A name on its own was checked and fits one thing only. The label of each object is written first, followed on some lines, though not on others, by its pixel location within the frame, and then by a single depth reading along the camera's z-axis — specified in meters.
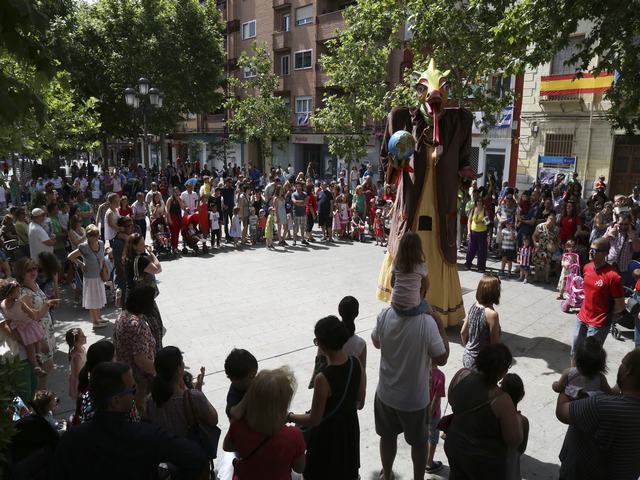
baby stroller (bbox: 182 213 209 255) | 12.16
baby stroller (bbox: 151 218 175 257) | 11.58
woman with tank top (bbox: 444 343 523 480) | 2.90
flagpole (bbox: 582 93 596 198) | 18.19
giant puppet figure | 6.80
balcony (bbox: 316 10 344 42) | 28.94
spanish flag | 17.84
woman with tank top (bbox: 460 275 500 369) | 4.25
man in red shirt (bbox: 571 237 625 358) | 5.34
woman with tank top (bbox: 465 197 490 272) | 10.41
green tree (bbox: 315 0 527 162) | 11.77
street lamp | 15.91
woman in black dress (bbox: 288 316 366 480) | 3.15
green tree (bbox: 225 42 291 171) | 26.00
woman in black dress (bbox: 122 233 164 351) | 6.03
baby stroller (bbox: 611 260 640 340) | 7.06
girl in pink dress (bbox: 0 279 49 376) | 4.67
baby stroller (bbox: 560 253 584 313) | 8.25
